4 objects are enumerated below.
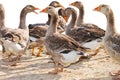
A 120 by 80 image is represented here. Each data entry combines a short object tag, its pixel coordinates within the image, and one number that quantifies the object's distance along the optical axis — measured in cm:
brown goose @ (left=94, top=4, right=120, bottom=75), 909
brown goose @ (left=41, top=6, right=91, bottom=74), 914
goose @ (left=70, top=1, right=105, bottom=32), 1150
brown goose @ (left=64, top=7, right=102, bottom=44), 1088
